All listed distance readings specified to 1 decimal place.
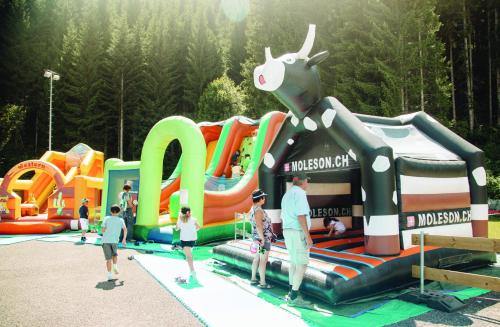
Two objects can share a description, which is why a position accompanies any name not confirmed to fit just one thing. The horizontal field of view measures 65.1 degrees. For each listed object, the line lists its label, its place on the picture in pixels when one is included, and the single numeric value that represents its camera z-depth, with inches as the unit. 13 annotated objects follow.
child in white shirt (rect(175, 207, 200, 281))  231.0
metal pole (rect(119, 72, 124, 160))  1090.8
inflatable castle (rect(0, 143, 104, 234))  482.9
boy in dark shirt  401.1
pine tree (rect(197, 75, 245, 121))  1050.1
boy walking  235.8
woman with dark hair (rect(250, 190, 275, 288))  202.0
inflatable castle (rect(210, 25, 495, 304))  194.1
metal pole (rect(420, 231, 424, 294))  187.6
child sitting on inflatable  275.8
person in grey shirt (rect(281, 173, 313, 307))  172.2
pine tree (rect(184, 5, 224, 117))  1221.7
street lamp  789.9
